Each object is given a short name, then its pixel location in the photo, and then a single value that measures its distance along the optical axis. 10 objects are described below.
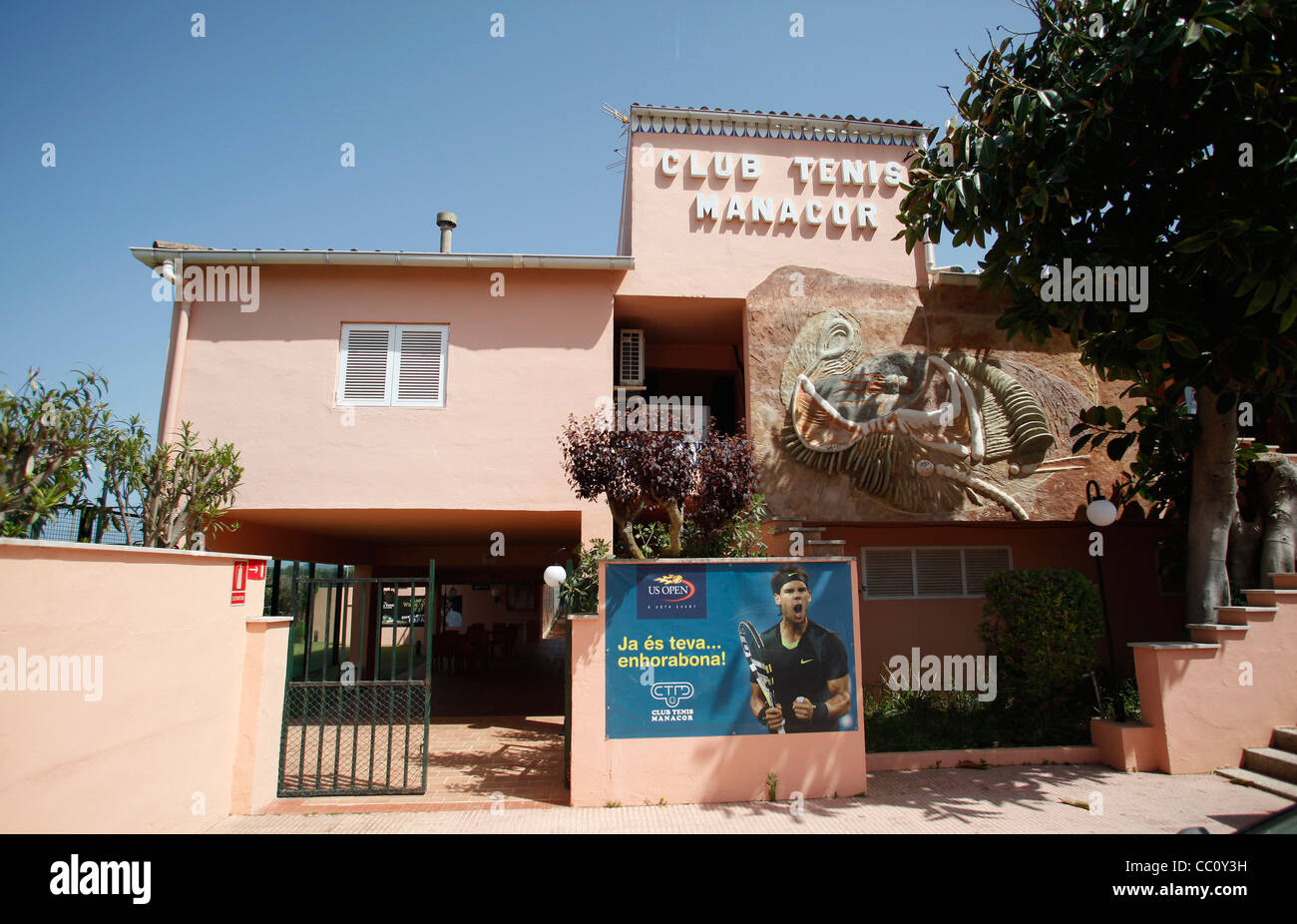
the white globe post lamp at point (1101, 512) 7.83
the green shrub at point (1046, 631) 8.05
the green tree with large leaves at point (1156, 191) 6.33
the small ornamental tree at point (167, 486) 6.21
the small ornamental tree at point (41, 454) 4.46
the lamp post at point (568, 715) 6.46
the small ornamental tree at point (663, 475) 6.66
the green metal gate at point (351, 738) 6.45
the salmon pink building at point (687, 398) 9.05
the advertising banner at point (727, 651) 6.37
